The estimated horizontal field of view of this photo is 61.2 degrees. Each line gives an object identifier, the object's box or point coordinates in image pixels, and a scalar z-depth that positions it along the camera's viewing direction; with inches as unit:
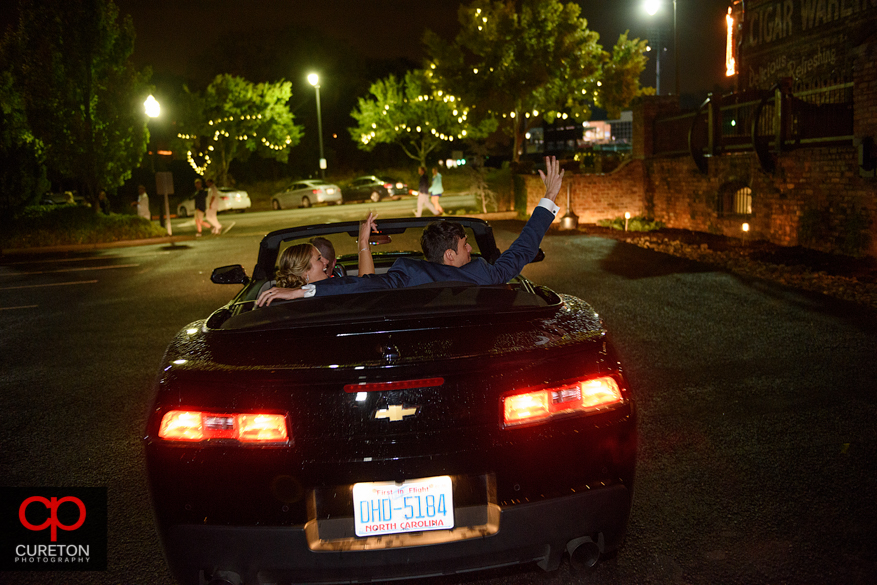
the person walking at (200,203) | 912.3
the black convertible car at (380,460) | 96.9
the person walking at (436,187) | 928.3
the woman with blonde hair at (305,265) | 139.5
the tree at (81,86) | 917.8
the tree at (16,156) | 968.3
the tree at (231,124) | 1999.3
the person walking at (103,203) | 1023.6
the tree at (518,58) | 1159.0
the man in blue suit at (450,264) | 134.2
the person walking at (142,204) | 1181.4
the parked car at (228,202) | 1488.7
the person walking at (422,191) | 944.3
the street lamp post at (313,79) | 1726.6
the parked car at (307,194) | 1584.6
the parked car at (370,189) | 1674.5
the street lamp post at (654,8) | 1167.6
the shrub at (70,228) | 896.3
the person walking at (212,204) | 927.0
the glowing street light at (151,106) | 987.3
